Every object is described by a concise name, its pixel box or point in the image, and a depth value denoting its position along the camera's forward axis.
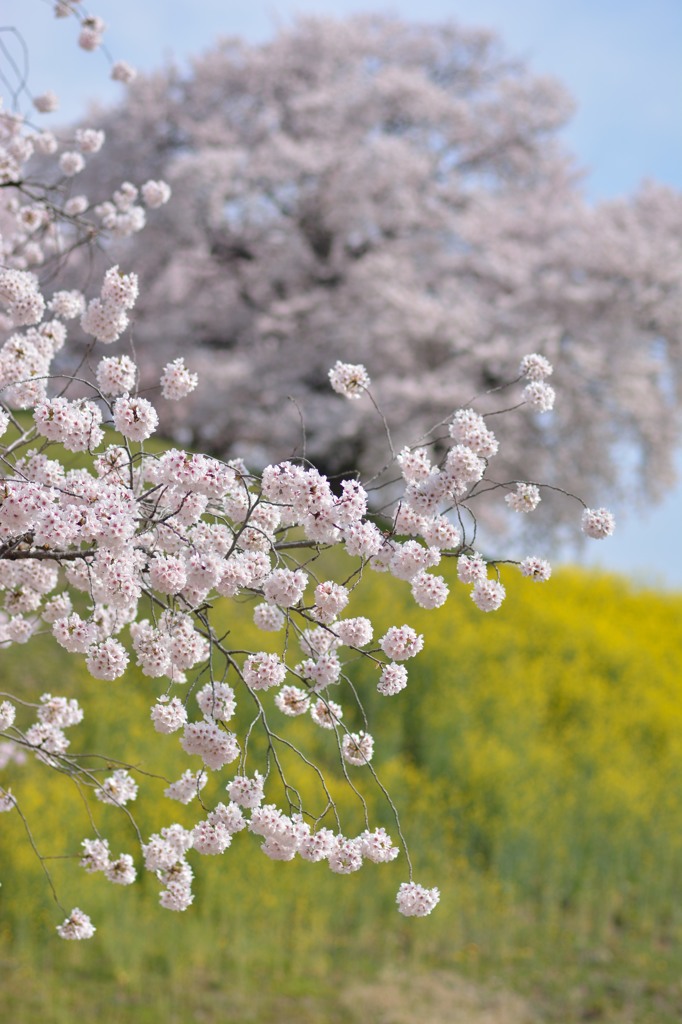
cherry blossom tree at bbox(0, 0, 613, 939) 4.94
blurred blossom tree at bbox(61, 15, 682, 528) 32.22
